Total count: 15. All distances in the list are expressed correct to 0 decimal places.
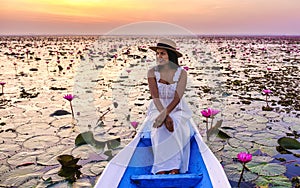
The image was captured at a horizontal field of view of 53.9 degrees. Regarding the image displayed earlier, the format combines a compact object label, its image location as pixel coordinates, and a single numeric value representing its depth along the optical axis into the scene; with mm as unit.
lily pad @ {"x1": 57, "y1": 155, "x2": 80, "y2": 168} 2572
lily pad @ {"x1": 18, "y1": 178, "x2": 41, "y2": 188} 2672
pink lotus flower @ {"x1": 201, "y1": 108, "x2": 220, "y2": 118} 3192
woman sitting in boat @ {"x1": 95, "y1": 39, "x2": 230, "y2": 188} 2378
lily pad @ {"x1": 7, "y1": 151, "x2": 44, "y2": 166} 3158
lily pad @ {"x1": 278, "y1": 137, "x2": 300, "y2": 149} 3246
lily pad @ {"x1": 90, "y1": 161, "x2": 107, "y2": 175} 2935
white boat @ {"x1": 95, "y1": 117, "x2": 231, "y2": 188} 1991
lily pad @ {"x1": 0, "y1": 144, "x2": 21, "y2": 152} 3459
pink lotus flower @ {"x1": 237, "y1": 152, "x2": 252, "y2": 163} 2344
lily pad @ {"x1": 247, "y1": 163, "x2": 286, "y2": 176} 2814
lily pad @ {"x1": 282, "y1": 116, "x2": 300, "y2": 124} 4348
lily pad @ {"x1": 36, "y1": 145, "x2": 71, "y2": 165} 3170
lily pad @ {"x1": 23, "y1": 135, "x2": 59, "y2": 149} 3576
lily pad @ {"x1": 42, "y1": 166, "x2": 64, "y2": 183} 2753
